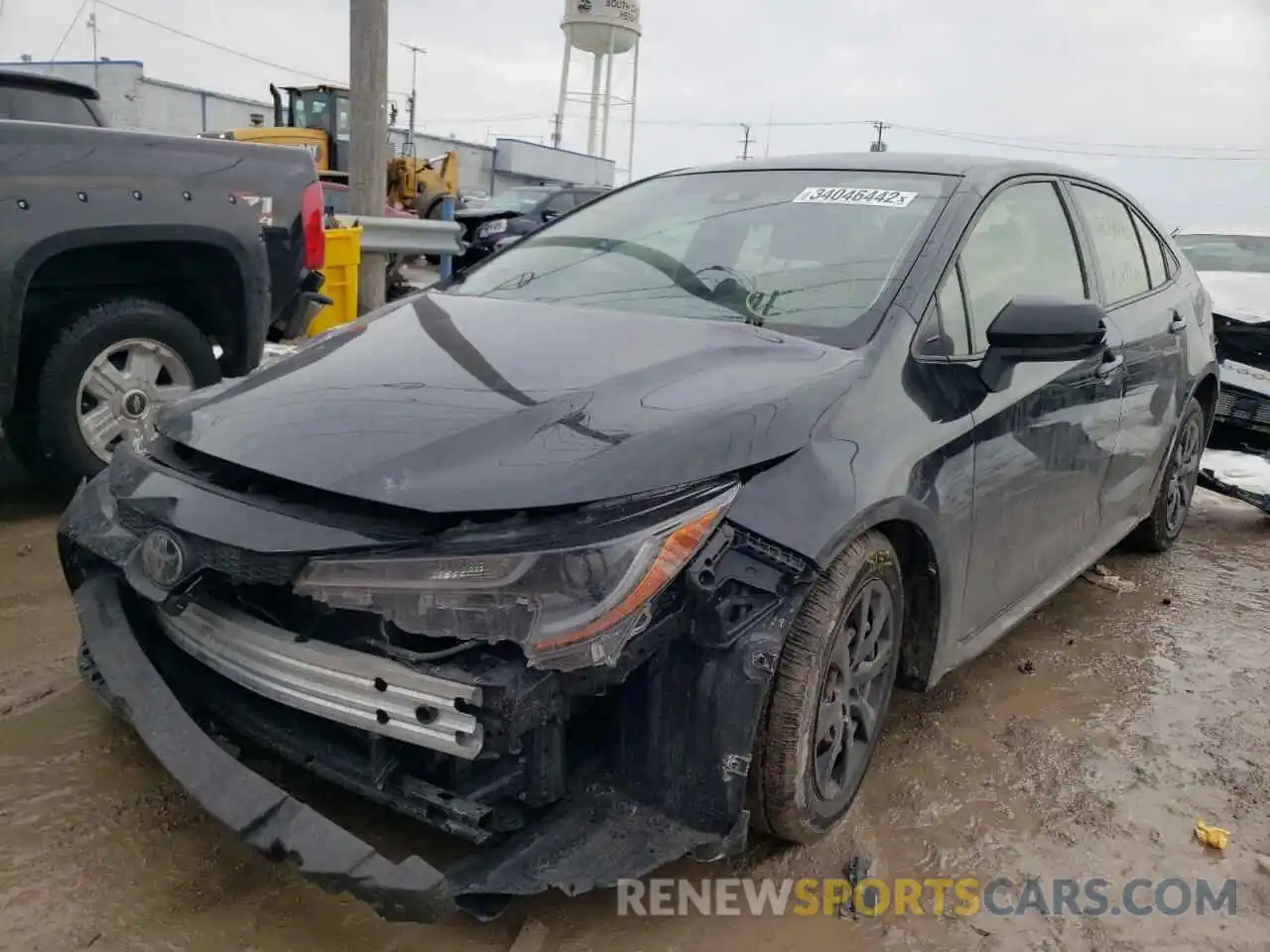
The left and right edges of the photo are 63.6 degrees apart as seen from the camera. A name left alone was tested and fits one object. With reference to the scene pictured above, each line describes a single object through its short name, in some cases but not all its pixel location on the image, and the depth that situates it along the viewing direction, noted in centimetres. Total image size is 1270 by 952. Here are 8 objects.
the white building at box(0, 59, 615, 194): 2631
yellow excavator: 1572
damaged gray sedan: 180
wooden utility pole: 628
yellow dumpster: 609
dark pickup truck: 371
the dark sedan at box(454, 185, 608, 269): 1414
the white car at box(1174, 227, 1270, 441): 585
